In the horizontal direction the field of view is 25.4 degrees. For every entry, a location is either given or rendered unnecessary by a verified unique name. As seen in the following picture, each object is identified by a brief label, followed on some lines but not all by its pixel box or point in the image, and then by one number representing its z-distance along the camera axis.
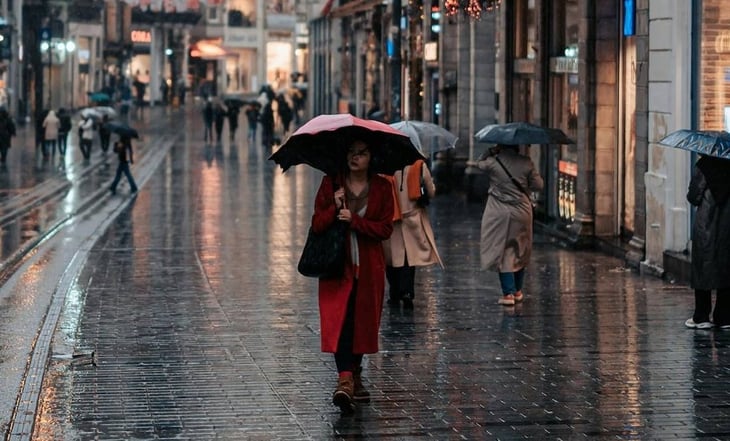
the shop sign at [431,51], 35.56
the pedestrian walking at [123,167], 33.23
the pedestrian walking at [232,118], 60.81
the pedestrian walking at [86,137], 46.22
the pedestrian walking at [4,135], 42.78
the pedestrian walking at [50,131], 45.84
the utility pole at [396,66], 38.09
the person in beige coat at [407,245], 15.53
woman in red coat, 10.60
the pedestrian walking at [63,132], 47.05
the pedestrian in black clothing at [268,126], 55.69
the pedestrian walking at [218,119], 59.79
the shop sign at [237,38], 121.25
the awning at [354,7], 45.88
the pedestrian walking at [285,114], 65.57
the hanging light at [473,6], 25.91
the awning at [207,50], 114.38
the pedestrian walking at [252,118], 58.57
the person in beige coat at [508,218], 15.84
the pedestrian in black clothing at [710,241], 13.88
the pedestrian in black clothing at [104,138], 49.82
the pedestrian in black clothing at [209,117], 58.69
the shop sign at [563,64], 23.04
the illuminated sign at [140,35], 118.12
